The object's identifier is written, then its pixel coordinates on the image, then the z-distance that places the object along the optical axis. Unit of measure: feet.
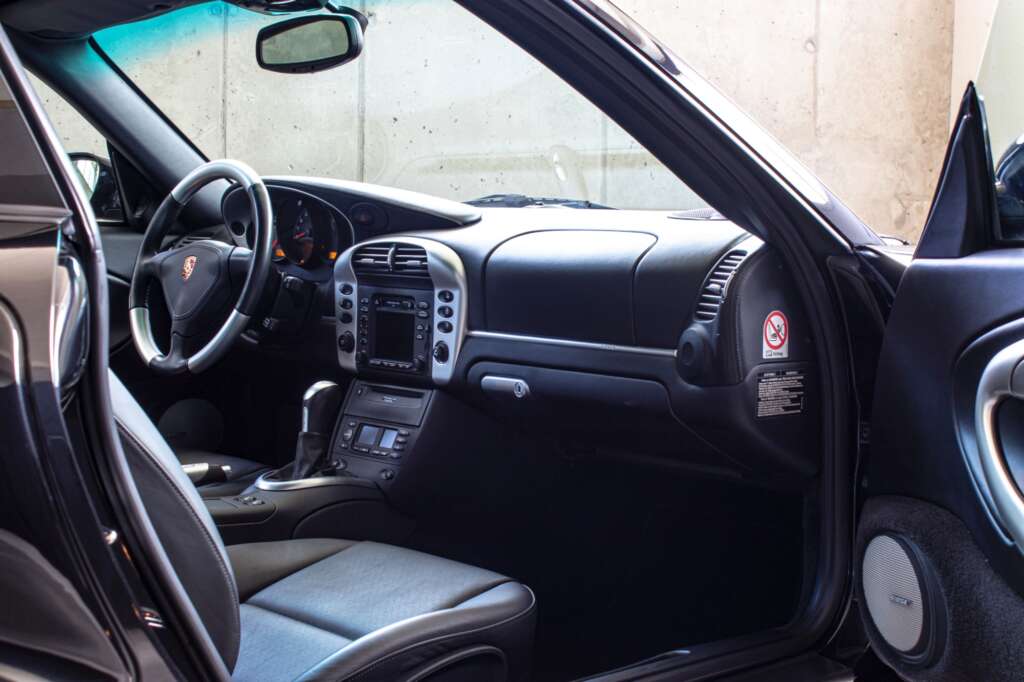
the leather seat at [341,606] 3.23
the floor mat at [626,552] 7.00
